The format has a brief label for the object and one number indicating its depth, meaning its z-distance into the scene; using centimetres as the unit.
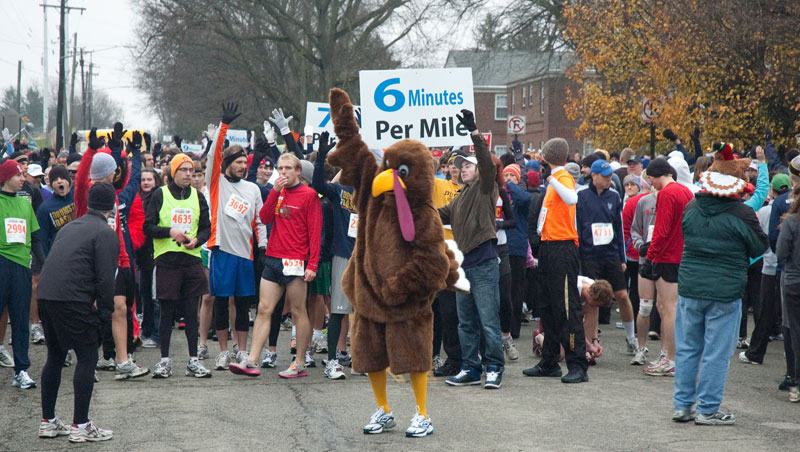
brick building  5644
